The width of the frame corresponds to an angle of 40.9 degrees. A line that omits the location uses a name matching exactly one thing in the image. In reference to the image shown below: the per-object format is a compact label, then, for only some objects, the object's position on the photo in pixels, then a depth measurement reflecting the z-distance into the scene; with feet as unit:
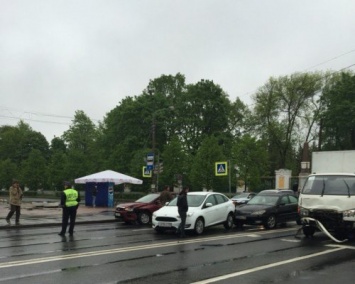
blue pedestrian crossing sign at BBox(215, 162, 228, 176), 99.81
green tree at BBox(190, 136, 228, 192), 140.36
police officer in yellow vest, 51.65
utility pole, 102.93
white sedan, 52.13
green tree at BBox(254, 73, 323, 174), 193.06
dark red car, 69.00
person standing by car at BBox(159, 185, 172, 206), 70.25
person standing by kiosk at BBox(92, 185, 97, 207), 112.16
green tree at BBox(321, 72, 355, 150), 172.76
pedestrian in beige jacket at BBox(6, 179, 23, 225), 64.88
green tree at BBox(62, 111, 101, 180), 279.55
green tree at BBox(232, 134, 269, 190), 150.10
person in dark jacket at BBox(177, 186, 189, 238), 50.01
